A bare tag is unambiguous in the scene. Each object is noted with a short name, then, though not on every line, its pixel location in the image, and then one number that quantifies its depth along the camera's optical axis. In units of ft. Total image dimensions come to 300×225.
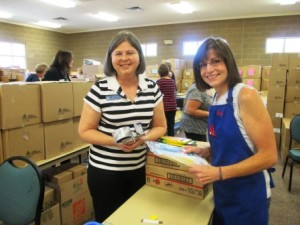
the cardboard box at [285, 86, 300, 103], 13.97
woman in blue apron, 3.09
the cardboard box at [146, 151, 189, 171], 4.52
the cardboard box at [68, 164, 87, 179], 7.65
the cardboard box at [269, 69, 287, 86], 14.12
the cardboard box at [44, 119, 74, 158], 7.07
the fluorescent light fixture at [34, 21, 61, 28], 28.83
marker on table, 3.71
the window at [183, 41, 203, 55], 28.48
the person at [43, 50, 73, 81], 11.31
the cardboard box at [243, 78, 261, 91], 21.99
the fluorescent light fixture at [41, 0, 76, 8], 19.84
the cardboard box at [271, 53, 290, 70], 14.05
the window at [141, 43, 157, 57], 30.60
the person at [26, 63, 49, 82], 16.26
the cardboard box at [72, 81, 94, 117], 7.79
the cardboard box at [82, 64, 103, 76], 13.25
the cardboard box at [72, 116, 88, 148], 7.92
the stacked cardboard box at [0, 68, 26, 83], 14.74
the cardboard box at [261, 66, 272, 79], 22.02
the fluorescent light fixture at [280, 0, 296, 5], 20.37
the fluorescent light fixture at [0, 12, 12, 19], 24.23
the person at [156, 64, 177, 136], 13.53
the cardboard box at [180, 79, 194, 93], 24.91
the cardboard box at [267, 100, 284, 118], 14.37
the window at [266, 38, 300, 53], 24.57
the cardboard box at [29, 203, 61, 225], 6.60
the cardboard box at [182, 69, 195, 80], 25.04
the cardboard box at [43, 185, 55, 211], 6.81
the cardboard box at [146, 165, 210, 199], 4.42
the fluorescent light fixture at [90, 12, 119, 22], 24.90
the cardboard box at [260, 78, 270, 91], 21.95
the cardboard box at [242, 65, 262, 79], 22.12
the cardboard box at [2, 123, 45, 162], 6.14
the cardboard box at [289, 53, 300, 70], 13.83
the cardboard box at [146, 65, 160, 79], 23.80
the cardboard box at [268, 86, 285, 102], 14.23
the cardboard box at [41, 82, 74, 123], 6.82
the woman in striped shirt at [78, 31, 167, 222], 4.31
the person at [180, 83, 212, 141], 8.70
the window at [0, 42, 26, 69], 28.04
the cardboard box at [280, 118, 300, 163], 12.19
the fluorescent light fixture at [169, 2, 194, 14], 21.35
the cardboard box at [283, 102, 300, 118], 14.24
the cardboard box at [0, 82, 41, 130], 5.94
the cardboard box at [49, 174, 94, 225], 7.11
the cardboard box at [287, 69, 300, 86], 13.85
